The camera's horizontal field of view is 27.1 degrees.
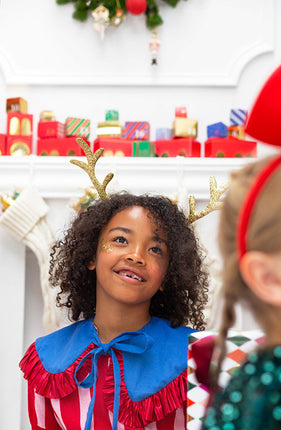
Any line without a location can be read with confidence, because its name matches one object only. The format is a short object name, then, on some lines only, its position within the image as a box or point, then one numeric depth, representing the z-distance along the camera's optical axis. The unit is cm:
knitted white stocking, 206
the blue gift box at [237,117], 218
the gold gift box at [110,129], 216
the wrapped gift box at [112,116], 218
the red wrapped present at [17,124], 220
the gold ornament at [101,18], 233
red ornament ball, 233
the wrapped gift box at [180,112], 219
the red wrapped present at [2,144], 220
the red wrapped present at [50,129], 216
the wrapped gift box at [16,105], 221
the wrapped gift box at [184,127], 215
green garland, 237
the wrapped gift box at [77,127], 218
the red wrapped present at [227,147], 216
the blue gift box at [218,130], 217
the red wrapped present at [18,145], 219
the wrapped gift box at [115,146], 214
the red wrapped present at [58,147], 218
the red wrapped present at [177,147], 218
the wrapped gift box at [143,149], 217
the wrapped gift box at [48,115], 221
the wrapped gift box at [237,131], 217
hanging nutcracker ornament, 237
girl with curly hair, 131
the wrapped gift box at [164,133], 221
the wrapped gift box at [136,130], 221
